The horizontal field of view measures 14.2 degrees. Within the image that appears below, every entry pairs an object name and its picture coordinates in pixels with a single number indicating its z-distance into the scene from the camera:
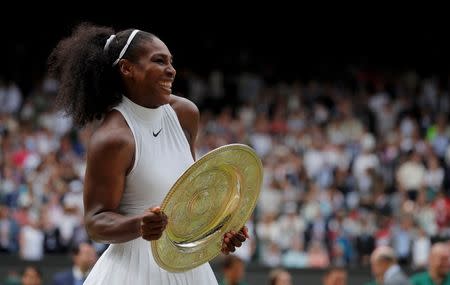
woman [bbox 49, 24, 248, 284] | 6.52
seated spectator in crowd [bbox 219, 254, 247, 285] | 13.68
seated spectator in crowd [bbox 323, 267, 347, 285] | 14.75
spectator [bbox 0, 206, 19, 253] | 21.37
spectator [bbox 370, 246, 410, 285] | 13.48
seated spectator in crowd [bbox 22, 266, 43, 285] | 14.96
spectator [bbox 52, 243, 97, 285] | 13.56
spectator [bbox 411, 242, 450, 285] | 13.64
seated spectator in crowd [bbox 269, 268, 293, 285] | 14.03
